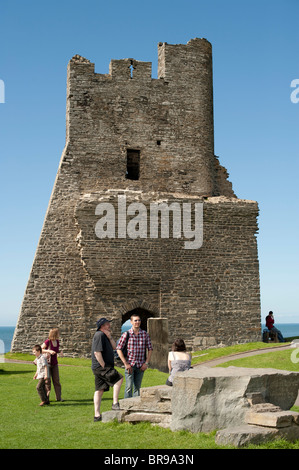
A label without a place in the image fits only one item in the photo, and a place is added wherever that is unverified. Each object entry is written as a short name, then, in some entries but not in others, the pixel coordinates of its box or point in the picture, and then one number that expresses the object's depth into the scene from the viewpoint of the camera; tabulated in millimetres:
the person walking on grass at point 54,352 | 12891
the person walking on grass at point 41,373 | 12203
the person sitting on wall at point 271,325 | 27094
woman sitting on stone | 10297
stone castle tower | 24234
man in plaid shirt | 10938
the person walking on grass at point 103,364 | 10039
